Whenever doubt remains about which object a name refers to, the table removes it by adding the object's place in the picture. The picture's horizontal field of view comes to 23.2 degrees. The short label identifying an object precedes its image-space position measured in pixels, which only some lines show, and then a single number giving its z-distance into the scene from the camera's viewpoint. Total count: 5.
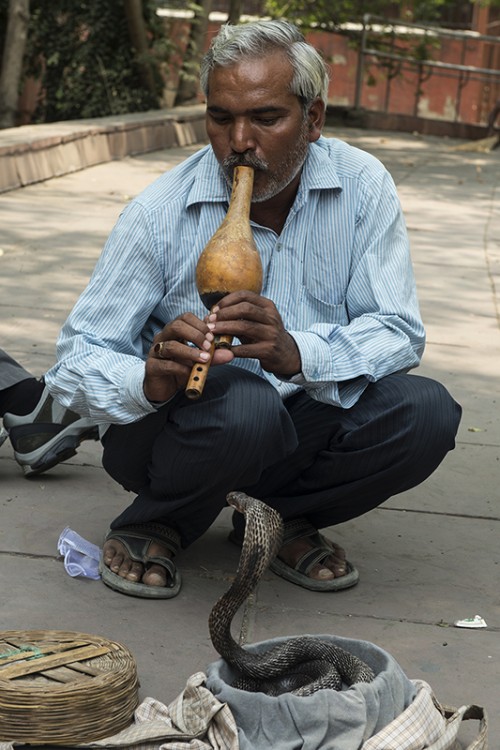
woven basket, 2.21
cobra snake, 2.26
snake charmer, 2.79
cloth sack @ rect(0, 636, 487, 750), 2.15
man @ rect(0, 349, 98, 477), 3.57
